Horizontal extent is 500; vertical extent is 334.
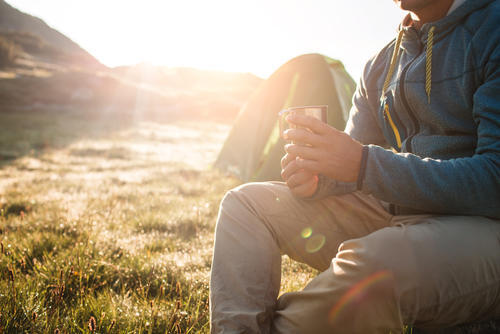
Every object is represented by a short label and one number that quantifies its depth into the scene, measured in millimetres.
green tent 4504
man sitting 988
